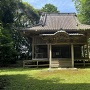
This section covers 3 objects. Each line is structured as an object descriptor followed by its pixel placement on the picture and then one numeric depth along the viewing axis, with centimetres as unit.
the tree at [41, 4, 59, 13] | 2573
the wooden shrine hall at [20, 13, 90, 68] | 990
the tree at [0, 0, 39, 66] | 1152
